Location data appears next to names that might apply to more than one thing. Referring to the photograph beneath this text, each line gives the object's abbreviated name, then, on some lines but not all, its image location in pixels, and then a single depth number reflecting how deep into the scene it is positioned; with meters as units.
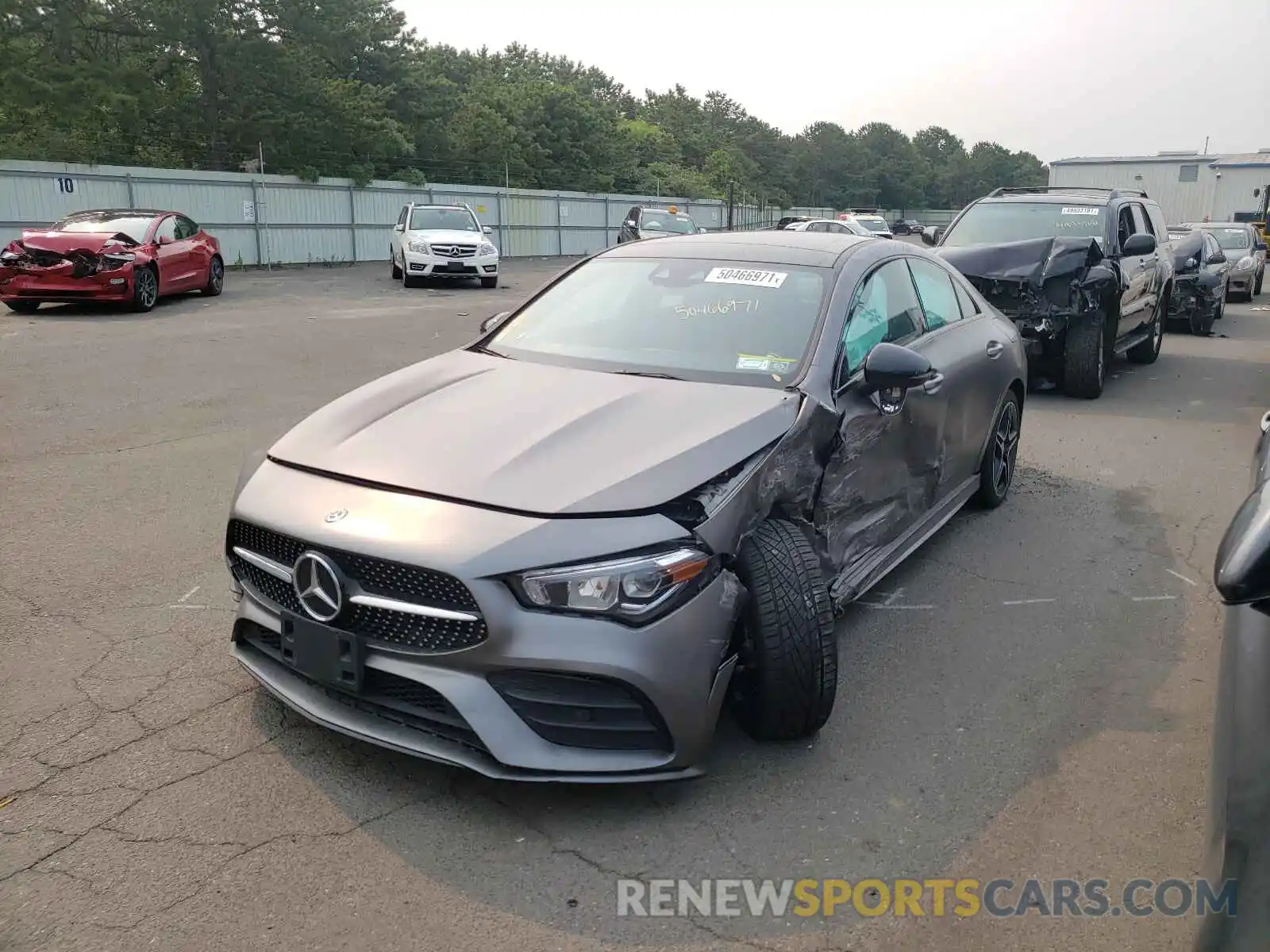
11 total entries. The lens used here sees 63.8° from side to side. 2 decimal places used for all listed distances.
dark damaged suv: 9.30
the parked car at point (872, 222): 32.33
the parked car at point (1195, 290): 14.87
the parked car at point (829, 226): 24.12
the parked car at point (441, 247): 19.88
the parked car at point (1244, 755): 1.59
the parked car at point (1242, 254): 20.14
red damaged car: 13.62
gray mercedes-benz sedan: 2.80
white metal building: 49.78
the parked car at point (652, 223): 25.14
